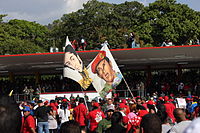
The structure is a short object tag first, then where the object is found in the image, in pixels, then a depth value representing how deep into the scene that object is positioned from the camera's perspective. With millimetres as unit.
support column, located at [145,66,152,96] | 30855
